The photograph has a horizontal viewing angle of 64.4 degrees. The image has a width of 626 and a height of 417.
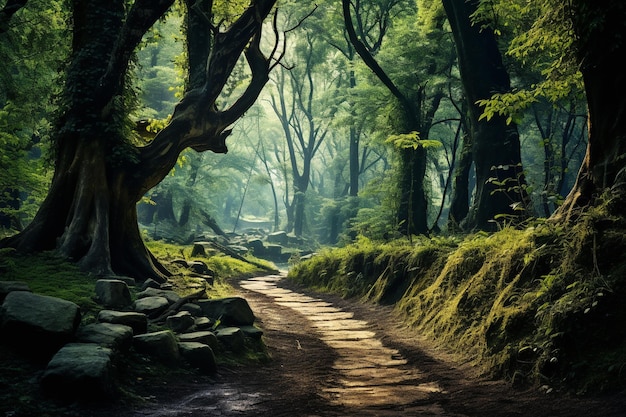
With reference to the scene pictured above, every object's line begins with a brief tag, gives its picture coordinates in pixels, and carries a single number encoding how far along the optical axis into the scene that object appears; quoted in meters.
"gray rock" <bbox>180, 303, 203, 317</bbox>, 8.05
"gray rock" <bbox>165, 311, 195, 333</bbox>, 7.17
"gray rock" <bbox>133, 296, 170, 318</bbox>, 7.43
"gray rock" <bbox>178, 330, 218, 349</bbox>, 6.73
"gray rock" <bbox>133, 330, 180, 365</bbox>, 5.97
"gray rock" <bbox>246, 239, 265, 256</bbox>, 39.88
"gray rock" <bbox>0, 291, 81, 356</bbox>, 4.93
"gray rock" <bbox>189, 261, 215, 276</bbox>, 15.78
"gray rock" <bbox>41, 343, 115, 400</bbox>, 4.45
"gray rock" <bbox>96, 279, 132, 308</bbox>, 7.24
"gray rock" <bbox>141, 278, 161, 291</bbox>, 9.81
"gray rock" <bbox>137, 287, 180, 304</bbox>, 8.41
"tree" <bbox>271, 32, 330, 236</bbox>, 41.38
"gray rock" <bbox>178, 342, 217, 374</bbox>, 6.24
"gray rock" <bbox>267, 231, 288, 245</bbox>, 46.97
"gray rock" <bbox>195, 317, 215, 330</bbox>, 7.48
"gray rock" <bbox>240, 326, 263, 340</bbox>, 7.75
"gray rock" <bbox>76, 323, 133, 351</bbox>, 5.34
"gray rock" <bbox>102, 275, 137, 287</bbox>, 9.25
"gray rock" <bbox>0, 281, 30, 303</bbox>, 5.78
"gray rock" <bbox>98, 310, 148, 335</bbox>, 6.15
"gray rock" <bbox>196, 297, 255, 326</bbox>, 8.20
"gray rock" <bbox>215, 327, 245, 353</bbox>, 7.19
